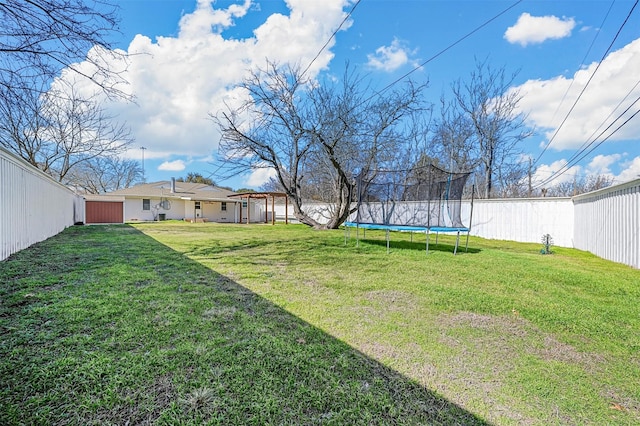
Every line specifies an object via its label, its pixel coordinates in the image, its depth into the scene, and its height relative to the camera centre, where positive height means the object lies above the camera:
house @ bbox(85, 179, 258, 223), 18.36 +0.37
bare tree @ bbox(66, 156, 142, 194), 22.29 +3.02
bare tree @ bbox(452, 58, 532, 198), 15.30 +4.79
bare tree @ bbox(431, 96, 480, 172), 15.98 +3.93
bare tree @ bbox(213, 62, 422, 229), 10.87 +3.44
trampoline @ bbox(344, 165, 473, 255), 6.86 +0.20
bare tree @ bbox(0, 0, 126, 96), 3.41 +2.12
